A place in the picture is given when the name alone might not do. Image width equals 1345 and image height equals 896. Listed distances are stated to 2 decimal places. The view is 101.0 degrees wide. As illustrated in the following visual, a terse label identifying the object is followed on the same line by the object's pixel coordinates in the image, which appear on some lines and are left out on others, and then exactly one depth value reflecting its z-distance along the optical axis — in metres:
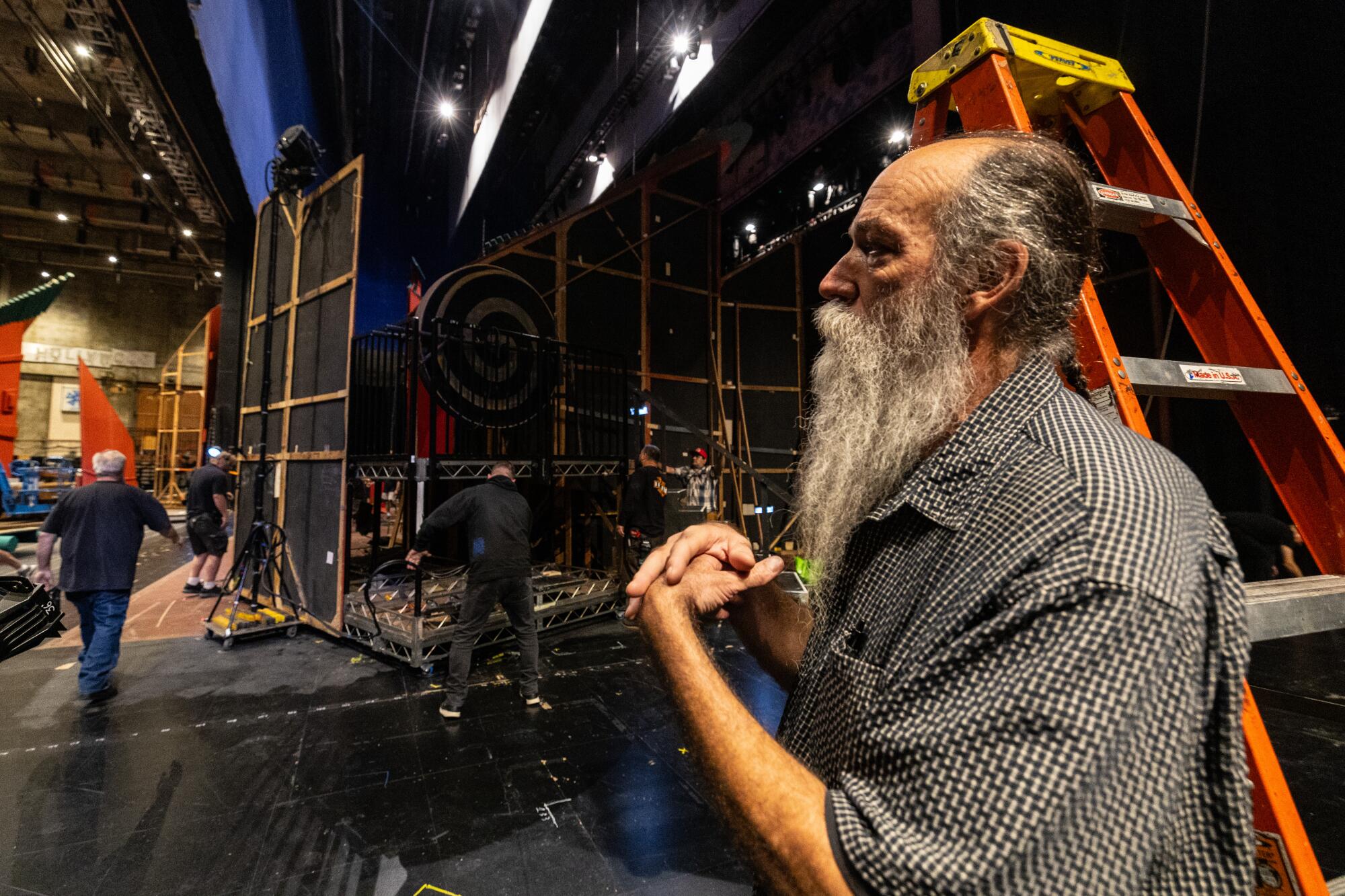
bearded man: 0.50
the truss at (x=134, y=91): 6.71
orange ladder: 1.33
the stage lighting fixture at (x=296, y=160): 6.42
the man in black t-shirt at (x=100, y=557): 4.61
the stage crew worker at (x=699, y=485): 8.84
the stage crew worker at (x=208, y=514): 7.77
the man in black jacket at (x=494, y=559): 4.73
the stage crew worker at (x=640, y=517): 7.05
